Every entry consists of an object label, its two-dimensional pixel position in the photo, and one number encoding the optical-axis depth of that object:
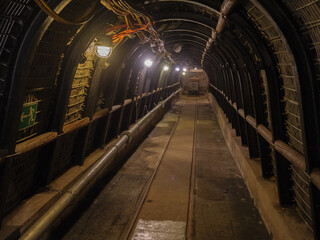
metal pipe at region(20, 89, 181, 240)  3.58
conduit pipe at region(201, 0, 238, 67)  3.99
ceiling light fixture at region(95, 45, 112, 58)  5.31
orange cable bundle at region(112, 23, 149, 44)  5.72
